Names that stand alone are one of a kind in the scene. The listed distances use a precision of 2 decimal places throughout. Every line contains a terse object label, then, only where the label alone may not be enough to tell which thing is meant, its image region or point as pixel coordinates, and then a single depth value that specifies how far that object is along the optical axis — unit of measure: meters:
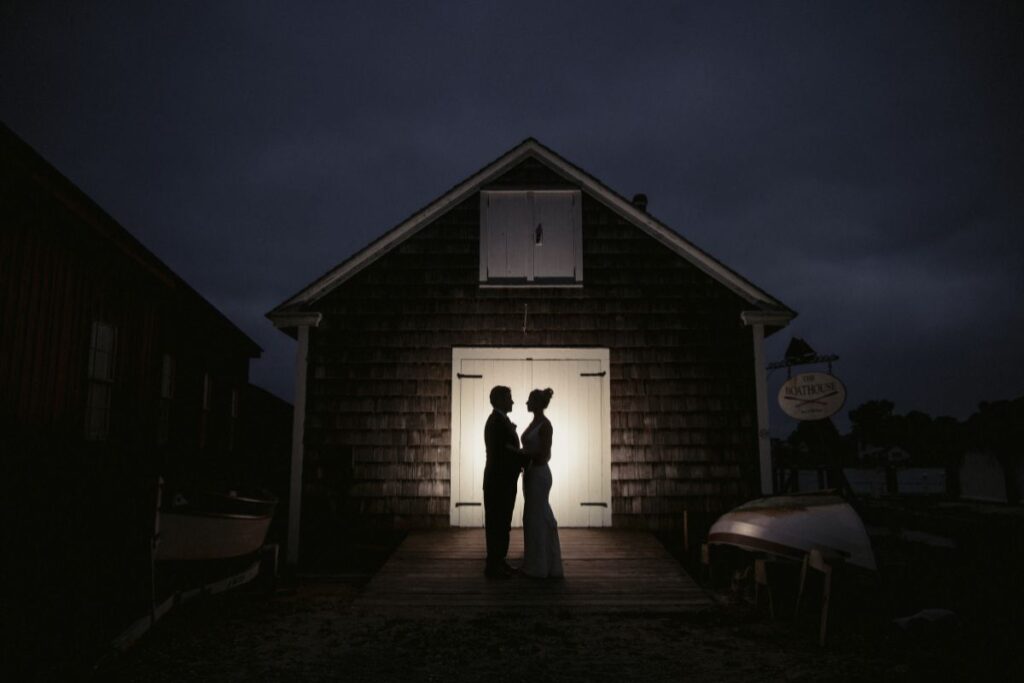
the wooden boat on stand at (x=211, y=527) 5.96
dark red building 6.60
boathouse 9.34
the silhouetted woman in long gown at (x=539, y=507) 6.93
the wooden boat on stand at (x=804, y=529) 6.55
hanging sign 9.42
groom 6.90
